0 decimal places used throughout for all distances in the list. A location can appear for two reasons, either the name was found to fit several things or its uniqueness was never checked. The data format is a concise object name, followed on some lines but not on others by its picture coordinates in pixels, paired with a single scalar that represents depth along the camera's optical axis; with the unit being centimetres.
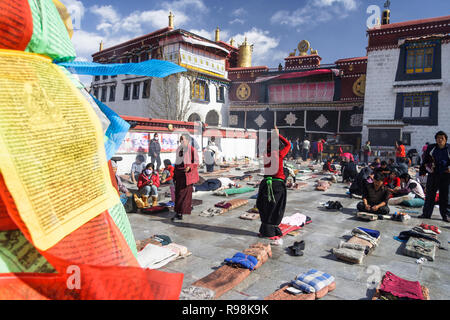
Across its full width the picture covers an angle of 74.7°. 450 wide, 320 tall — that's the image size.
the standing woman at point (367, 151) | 1901
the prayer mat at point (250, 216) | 649
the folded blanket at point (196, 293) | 294
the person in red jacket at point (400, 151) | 1533
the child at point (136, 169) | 1086
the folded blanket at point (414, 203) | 834
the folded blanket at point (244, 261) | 380
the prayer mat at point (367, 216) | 670
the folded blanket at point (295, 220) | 604
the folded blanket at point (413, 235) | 512
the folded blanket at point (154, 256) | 364
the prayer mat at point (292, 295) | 307
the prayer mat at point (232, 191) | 920
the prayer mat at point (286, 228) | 554
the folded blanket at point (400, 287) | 311
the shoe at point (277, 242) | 495
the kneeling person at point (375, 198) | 697
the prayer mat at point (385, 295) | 306
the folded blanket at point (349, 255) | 415
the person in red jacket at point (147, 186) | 746
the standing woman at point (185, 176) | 631
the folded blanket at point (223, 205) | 732
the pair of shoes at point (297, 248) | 447
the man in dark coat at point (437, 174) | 671
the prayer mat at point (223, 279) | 322
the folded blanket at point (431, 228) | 586
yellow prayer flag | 115
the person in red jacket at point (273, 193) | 530
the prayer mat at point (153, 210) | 684
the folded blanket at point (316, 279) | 324
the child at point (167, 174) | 986
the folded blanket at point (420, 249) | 441
